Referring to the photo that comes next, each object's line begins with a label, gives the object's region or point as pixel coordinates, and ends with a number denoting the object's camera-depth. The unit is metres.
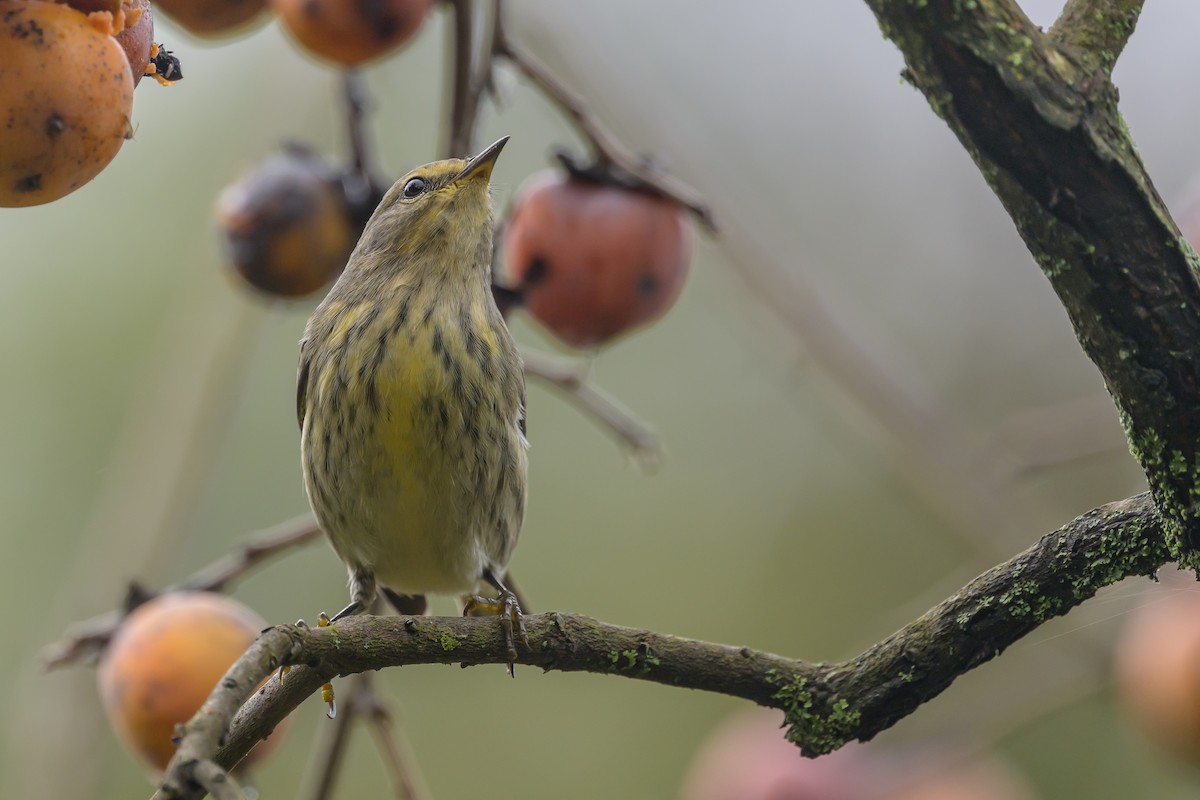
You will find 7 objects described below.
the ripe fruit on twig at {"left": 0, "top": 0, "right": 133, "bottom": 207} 2.98
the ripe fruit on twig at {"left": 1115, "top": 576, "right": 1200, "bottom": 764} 6.42
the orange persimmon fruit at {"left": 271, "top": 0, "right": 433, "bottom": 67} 5.56
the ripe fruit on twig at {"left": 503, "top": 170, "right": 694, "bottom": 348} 6.22
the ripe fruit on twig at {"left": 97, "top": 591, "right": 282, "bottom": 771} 5.63
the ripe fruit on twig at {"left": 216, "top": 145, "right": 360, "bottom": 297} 6.08
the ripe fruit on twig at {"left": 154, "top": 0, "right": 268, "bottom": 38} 5.49
